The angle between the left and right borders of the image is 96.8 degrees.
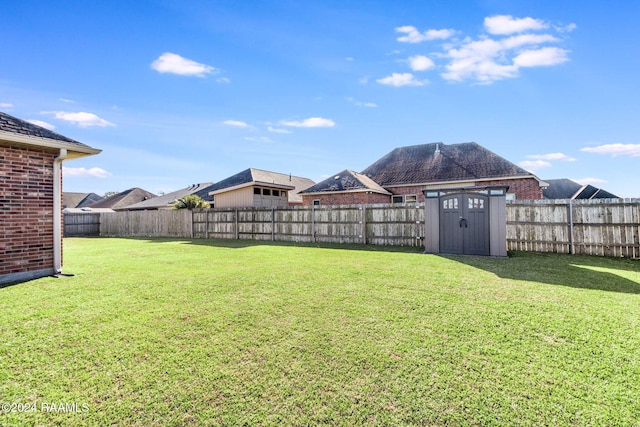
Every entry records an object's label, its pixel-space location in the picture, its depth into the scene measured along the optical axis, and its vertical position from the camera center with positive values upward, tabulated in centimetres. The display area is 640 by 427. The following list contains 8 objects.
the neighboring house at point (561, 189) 2830 +271
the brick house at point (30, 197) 549 +49
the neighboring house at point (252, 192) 1880 +188
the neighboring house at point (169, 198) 2719 +212
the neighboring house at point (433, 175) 1739 +279
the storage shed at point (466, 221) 845 -16
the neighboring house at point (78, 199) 4859 +390
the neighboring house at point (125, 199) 3794 +301
